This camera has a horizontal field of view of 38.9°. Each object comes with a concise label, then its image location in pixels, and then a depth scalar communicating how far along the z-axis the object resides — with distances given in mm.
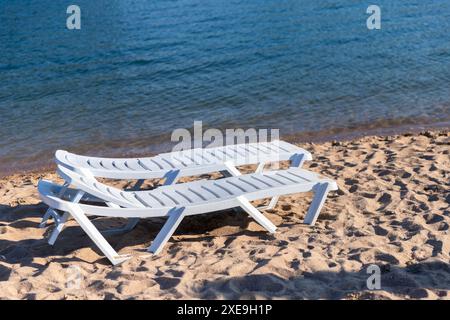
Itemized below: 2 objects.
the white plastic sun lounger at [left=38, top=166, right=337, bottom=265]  5000
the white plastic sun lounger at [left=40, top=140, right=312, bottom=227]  5922
